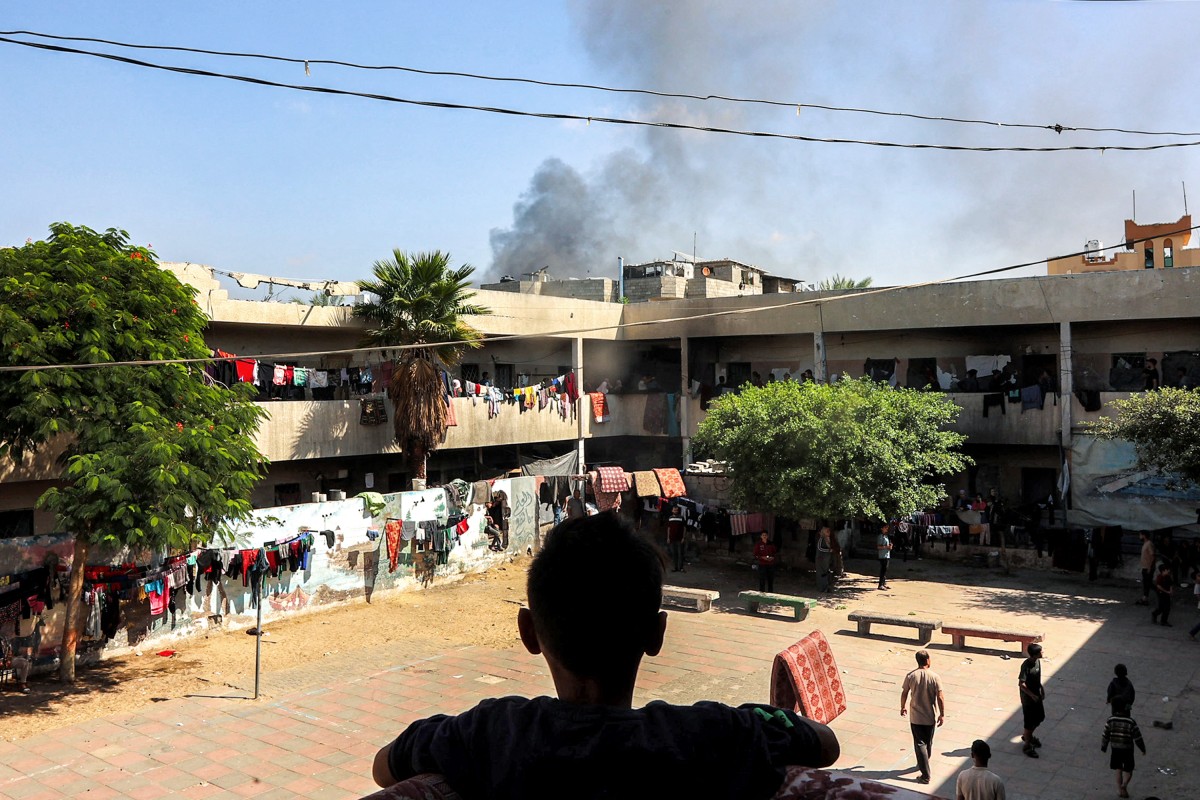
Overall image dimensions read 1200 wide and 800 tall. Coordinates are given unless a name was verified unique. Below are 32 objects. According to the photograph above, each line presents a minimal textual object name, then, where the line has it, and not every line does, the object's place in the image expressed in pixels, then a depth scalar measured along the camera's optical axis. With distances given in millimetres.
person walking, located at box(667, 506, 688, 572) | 23250
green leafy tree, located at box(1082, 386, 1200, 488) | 18828
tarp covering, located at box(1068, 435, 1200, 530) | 21609
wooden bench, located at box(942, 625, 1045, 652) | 15516
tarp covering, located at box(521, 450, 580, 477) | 26562
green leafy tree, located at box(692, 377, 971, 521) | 19938
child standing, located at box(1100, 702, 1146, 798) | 9977
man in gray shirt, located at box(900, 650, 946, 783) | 10562
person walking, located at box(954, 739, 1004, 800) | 7707
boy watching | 1743
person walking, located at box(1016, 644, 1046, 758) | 11156
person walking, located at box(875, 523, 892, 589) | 20891
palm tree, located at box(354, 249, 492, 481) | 22188
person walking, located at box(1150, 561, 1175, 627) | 17125
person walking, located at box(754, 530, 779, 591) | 20484
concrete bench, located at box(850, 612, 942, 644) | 16438
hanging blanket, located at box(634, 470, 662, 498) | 24453
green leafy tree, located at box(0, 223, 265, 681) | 13047
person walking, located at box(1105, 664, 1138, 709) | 10414
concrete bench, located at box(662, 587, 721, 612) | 19123
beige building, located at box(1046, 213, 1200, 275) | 30753
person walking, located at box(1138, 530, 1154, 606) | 18953
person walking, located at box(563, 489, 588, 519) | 25778
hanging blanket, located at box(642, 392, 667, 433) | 29922
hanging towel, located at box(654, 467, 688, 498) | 24750
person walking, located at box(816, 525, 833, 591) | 20922
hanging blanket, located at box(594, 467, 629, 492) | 24812
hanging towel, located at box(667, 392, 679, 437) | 29656
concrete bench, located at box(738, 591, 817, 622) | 18344
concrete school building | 22484
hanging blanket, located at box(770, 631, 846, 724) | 8352
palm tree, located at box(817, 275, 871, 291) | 51181
